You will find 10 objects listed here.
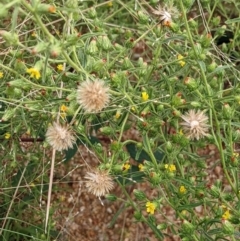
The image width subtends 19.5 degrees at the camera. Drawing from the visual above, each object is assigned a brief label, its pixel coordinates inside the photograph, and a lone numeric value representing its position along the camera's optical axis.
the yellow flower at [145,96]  0.36
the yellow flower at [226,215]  0.36
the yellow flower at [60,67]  0.39
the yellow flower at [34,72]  0.31
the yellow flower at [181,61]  0.39
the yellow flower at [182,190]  0.37
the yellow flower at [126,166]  0.38
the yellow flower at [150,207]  0.37
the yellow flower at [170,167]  0.36
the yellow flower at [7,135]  0.41
